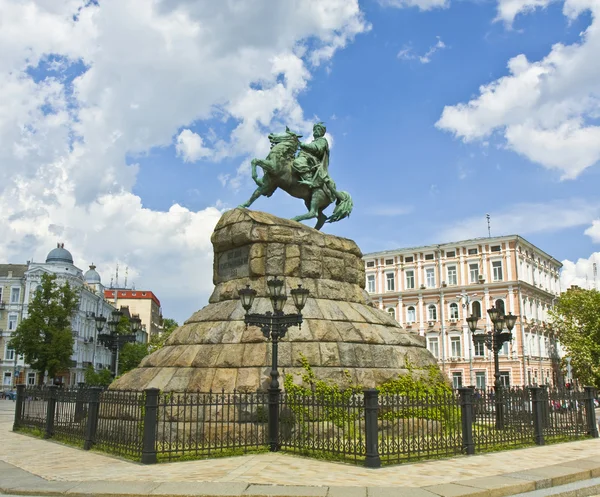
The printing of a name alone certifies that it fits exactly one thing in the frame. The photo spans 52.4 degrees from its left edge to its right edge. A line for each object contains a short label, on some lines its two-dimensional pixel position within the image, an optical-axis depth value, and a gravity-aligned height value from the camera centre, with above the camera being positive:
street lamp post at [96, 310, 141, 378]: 23.02 +1.89
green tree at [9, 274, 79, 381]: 43.72 +3.96
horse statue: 17.64 +6.16
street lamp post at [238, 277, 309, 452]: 11.96 +1.36
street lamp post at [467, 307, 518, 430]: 18.15 +1.64
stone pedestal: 13.84 +1.50
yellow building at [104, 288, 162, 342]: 109.75 +15.37
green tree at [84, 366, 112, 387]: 25.44 +0.46
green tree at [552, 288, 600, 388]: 46.78 +4.40
